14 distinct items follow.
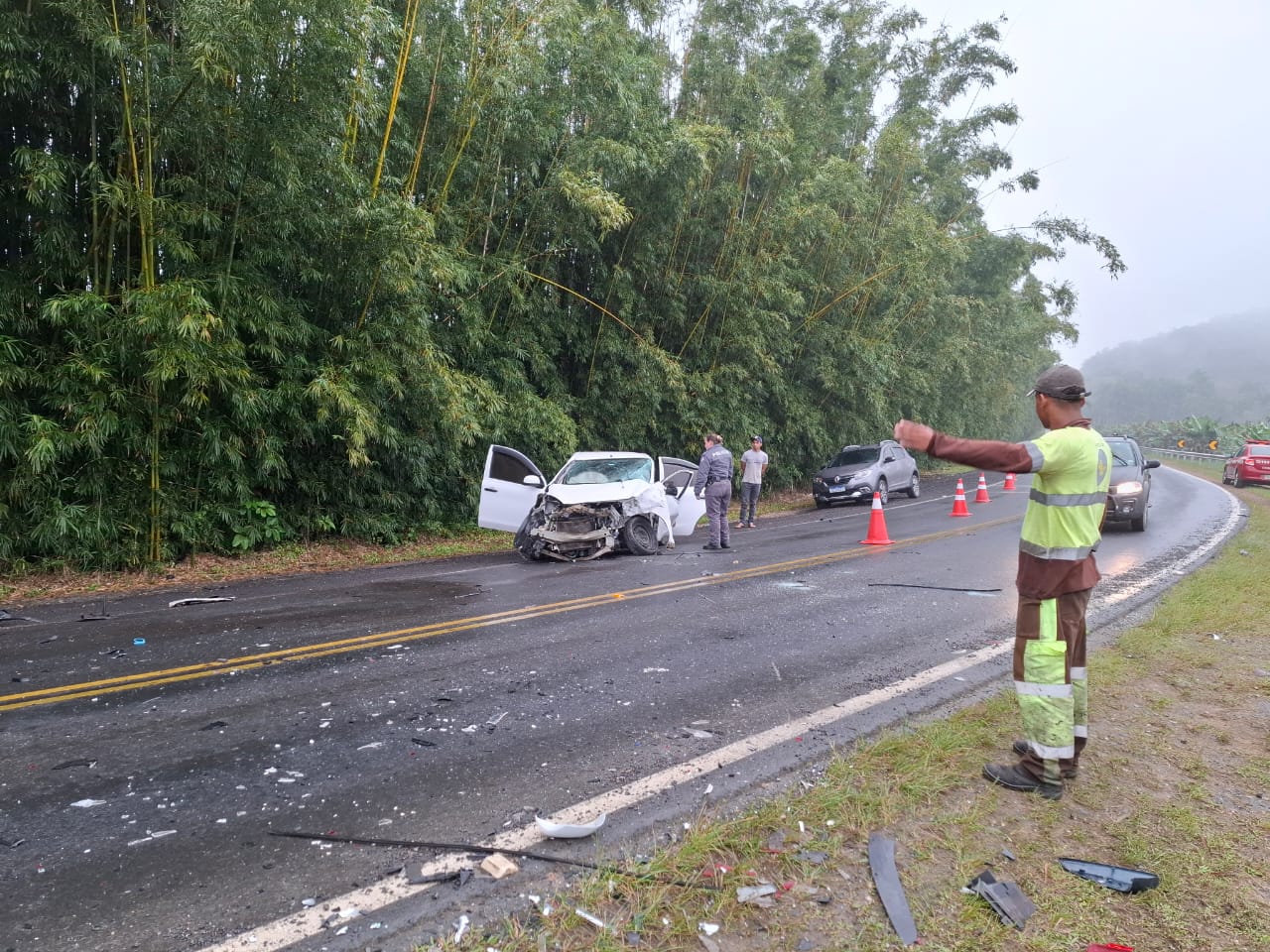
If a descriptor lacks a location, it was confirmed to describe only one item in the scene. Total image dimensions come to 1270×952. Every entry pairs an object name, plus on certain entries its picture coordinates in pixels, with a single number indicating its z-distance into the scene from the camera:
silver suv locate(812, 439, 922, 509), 17.53
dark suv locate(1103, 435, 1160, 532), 11.51
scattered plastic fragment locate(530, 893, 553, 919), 2.41
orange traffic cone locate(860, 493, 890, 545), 11.12
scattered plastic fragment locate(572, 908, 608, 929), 2.33
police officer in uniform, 11.16
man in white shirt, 14.28
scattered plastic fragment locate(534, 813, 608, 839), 2.86
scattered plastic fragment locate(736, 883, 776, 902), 2.48
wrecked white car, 9.84
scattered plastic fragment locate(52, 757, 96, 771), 3.50
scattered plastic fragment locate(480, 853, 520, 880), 2.63
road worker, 3.20
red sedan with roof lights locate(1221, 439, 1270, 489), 23.67
